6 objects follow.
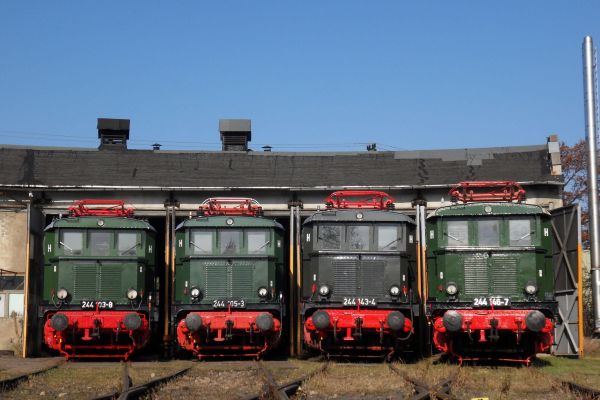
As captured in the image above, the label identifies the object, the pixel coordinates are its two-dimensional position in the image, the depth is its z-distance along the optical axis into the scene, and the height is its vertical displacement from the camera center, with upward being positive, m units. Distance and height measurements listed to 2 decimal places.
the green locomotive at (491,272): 16.53 +0.11
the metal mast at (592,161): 22.72 +3.35
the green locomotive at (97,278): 18.08 +0.09
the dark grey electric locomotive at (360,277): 17.25 +0.05
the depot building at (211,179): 23.56 +3.06
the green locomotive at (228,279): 17.84 +0.03
